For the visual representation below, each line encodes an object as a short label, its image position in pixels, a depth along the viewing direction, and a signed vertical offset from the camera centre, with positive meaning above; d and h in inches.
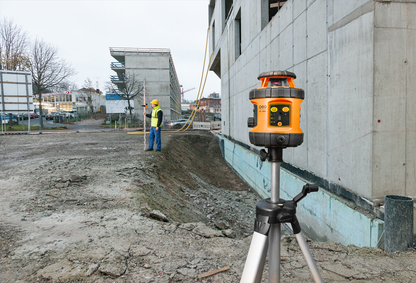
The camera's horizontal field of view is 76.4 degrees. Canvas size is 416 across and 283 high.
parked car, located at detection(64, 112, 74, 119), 1556.3 +70.3
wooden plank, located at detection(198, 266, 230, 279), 104.3 -59.1
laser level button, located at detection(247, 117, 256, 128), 72.6 +0.8
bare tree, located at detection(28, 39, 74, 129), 964.6 +219.2
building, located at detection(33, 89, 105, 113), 2368.2 +253.1
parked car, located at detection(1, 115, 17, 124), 1219.6 +46.4
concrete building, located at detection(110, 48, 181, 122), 1584.6 +351.1
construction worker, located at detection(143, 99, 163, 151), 355.6 +6.9
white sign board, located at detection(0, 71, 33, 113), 657.6 +90.9
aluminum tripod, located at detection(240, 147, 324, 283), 63.2 -26.2
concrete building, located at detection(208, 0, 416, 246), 138.9 +9.3
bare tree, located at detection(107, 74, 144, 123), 1305.5 +224.8
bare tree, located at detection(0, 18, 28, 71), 906.1 +258.5
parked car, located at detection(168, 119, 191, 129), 1120.4 +7.6
